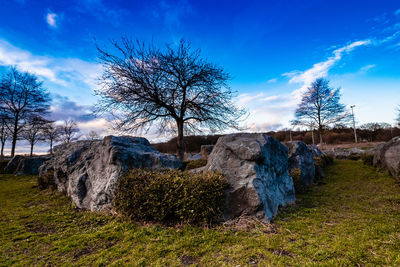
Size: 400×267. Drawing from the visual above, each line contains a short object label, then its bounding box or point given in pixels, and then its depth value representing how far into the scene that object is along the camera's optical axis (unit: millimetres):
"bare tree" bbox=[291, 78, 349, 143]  23558
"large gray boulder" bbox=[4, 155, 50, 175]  14469
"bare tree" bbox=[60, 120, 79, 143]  32591
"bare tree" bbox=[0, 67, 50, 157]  19341
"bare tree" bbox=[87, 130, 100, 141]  32875
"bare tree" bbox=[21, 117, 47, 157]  20766
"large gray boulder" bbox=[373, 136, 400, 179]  7662
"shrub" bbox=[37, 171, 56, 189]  8438
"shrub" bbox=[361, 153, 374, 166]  11445
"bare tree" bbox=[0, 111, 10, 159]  19297
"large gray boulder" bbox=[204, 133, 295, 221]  4062
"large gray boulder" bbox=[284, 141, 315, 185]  8073
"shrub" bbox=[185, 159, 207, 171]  7735
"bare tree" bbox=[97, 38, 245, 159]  9727
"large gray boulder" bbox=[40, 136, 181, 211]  5191
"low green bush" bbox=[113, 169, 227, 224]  3822
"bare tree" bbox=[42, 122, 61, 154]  22250
